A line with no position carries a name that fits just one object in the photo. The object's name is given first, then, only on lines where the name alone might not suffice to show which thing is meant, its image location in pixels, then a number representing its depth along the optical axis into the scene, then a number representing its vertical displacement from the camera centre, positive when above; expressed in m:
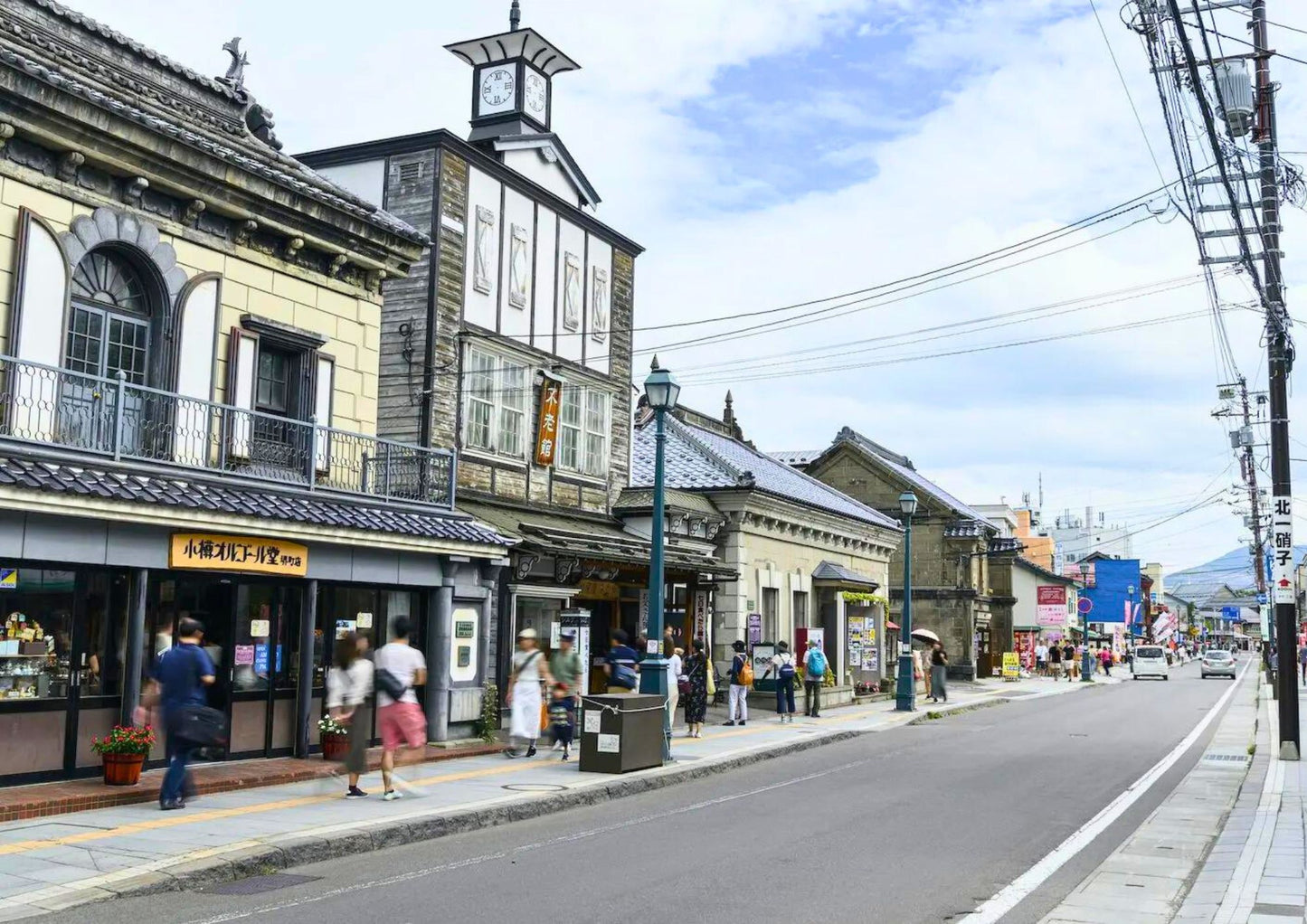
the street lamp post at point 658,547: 17.34 +1.05
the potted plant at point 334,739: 15.50 -1.56
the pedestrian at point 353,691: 12.60 -0.78
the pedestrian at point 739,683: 23.73 -1.18
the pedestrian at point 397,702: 12.80 -0.89
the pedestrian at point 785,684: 25.45 -1.26
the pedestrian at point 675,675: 19.55 -0.93
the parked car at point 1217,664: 62.62 -1.75
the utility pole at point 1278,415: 18.00 +3.32
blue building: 61.19 +2.00
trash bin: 15.65 -1.49
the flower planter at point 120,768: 12.37 -1.58
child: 17.22 -1.37
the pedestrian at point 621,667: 18.22 -0.71
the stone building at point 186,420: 12.69 +2.37
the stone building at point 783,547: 28.36 +2.01
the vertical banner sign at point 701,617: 27.73 +0.11
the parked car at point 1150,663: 59.44 -1.64
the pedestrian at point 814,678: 26.84 -1.21
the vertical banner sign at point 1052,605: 56.88 +1.04
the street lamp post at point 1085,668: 53.78 -1.77
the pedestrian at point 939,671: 33.88 -1.26
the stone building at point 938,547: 52.31 +3.43
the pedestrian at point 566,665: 17.20 -0.65
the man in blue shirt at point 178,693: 11.57 -0.77
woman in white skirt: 16.09 -0.92
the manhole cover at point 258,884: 8.92 -2.02
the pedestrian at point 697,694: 21.64 -1.30
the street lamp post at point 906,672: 30.20 -1.16
